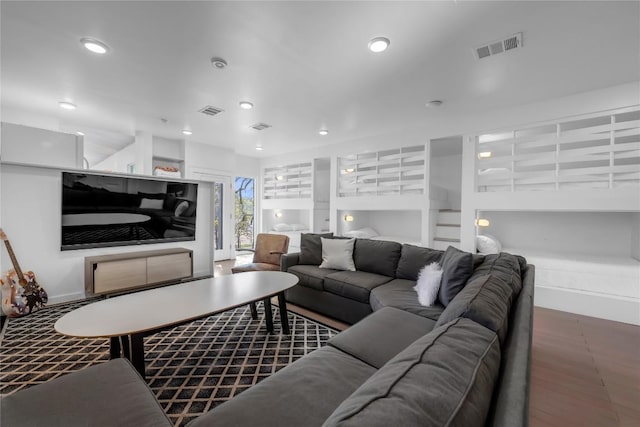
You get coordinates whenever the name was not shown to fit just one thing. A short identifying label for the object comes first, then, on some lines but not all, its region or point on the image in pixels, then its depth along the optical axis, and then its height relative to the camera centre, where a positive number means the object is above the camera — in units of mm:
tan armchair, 4035 -582
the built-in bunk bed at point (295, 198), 5984 +333
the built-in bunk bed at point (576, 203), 2953 +169
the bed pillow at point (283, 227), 6547 -366
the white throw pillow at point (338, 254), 3281 -513
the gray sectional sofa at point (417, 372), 587 -449
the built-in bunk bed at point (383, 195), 4426 +341
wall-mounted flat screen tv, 3482 -13
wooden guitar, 2820 -927
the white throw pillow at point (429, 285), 2186 -590
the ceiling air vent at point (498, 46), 2195 +1446
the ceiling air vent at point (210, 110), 3735 +1432
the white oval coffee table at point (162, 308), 1677 -729
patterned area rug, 1767 -1177
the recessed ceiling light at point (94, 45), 2262 +1419
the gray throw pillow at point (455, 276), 2074 -480
